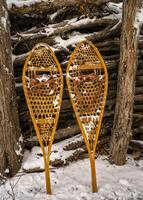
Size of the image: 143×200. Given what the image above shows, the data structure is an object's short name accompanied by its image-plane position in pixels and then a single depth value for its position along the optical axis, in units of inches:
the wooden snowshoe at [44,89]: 113.3
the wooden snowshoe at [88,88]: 115.4
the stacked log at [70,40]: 135.4
